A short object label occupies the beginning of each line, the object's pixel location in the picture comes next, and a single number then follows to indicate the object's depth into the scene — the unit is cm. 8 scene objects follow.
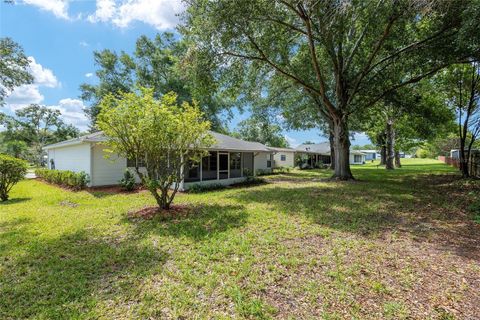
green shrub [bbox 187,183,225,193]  1214
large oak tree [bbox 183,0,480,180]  886
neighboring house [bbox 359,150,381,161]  6596
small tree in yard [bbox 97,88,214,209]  680
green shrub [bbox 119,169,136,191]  1169
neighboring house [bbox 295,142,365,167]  3412
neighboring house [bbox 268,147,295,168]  3121
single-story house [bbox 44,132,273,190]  1287
